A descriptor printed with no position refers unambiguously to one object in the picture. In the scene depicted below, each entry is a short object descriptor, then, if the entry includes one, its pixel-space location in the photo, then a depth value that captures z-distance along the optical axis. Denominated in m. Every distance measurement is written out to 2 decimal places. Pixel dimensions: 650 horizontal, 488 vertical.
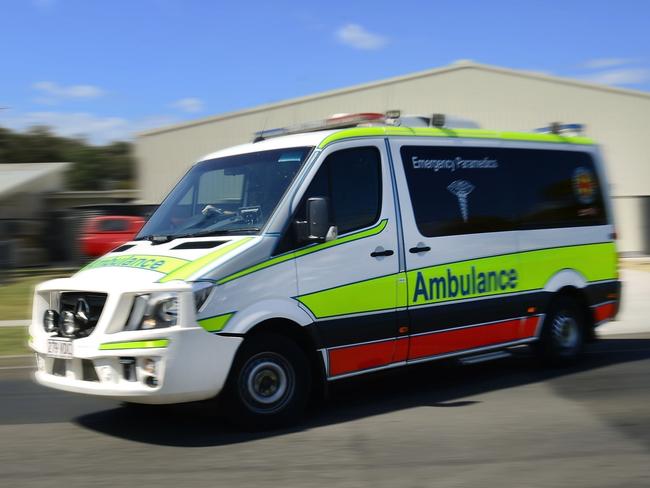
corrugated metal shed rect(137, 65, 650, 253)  28.94
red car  22.48
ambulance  5.87
